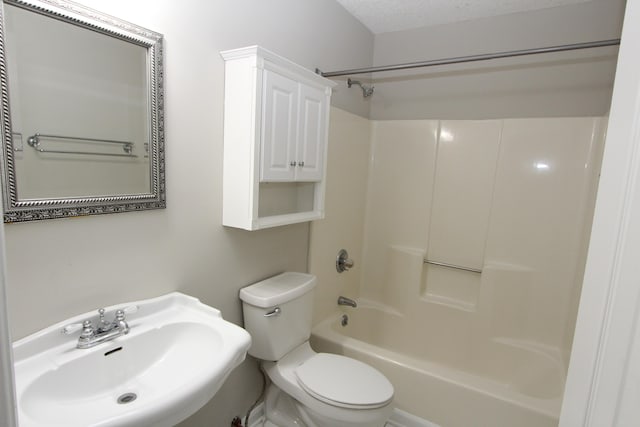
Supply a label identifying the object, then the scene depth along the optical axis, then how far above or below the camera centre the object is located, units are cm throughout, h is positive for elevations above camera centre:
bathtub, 159 -108
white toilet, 145 -94
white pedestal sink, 84 -60
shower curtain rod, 152 +61
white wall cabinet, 140 +17
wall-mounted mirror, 90 +13
